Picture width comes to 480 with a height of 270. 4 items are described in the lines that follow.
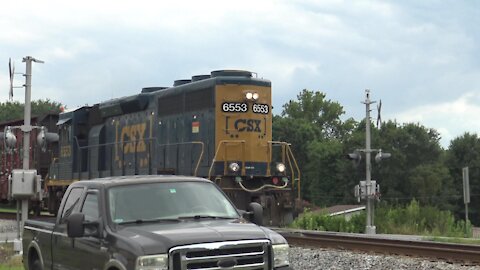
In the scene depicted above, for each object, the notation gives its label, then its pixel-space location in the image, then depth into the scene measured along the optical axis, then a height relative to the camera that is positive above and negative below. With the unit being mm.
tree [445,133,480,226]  69562 +1123
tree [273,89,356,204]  81688 +5116
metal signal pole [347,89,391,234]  25328 -429
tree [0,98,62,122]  107500 +10671
